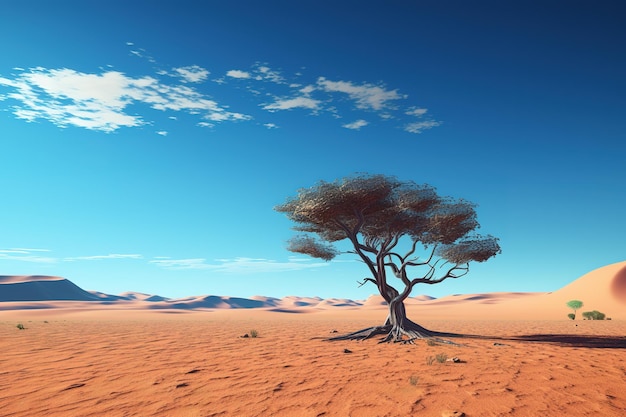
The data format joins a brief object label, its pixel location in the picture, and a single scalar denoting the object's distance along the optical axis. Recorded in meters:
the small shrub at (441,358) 11.27
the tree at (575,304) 60.28
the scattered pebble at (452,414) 6.43
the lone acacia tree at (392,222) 18.89
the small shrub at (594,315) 45.73
